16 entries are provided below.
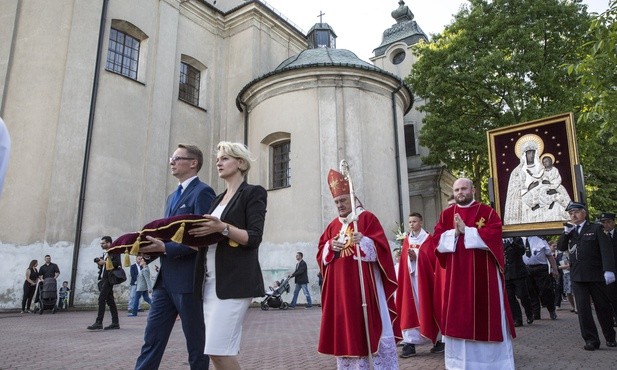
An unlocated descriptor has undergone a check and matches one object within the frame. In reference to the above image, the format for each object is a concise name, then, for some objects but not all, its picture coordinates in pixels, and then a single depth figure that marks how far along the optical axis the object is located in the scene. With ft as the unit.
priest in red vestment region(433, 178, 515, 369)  16.47
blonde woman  9.87
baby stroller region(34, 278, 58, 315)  43.83
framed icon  27.09
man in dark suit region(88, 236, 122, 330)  31.45
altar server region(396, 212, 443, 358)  22.21
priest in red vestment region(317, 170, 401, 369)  15.35
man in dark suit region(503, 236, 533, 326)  32.24
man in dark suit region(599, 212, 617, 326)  25.94
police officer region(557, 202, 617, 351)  22.29
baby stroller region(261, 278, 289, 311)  52.65
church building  49.98
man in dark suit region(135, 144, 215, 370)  11.28
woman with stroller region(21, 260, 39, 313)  45.62
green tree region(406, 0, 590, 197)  63.87
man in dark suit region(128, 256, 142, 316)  44.10
